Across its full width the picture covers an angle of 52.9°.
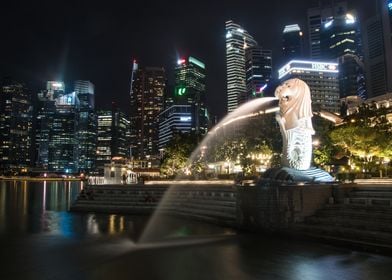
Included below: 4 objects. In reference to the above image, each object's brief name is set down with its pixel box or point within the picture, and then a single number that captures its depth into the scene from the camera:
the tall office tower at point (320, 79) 177.88
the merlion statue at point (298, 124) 30.95
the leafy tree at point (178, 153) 74.50
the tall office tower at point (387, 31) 169.38
